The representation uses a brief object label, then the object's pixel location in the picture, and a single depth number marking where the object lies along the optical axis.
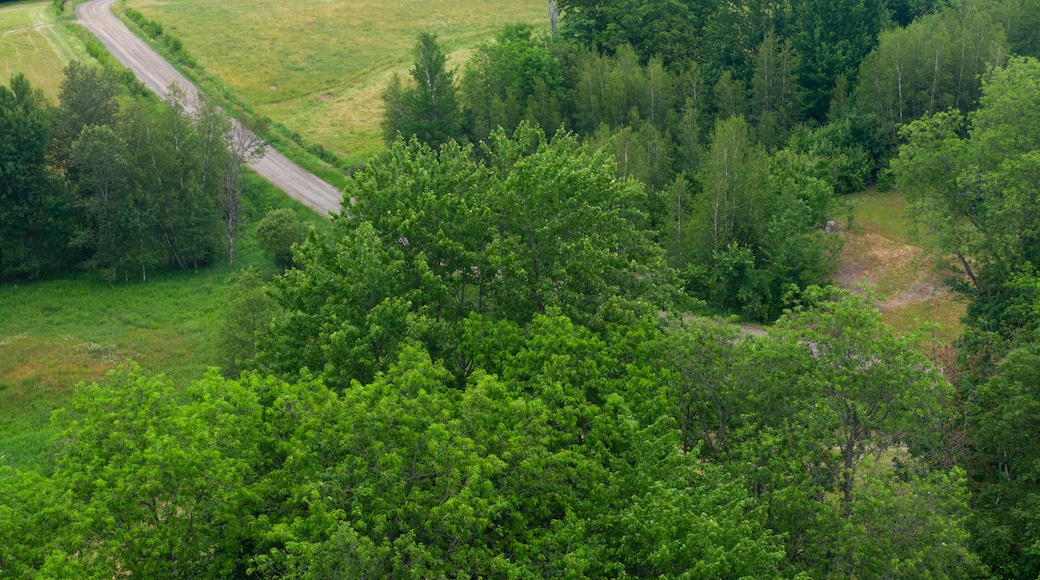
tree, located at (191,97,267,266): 68.38
